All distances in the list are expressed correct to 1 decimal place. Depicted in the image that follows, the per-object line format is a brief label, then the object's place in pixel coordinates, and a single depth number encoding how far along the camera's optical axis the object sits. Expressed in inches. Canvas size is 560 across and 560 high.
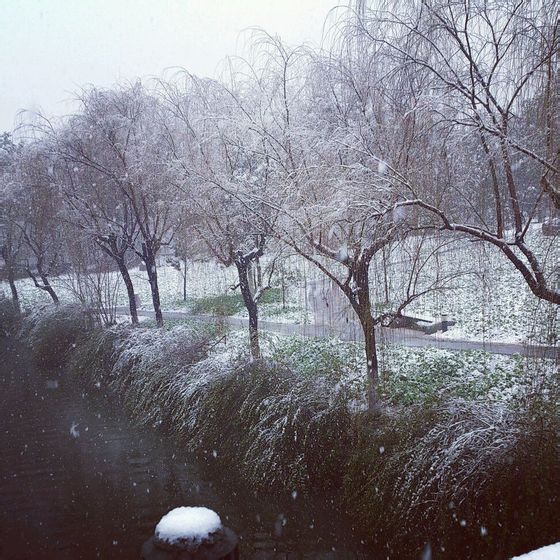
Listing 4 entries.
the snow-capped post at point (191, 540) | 57.4
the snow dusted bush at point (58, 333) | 521.3
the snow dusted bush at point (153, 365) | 335.0
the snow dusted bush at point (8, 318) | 674.2
